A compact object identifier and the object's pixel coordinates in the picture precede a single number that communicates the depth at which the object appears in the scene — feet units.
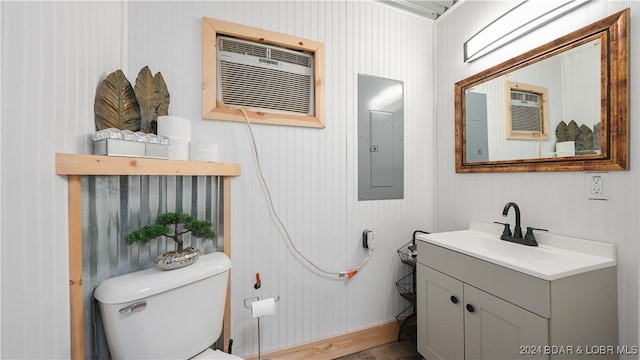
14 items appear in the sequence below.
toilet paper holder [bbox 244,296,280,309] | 4.37
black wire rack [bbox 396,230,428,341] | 5.47
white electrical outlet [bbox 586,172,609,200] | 3.22
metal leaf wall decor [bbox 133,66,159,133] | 3.48
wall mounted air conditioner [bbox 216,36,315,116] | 4.34
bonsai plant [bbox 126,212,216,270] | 3.18
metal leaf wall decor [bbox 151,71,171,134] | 3.63
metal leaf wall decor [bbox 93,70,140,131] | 3.16
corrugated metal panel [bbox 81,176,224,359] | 3.03
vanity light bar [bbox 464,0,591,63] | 3.69
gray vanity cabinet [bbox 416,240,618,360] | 2.75
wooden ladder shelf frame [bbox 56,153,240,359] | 2.63
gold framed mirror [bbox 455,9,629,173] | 3.11
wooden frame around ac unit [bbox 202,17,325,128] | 4.10
